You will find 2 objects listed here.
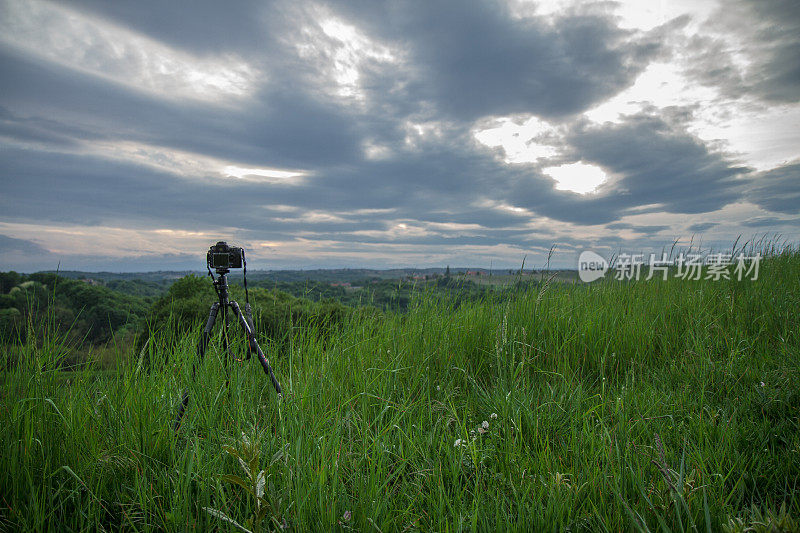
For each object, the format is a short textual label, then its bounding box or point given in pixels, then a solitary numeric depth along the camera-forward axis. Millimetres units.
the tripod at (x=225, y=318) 3020
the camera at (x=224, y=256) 3090
